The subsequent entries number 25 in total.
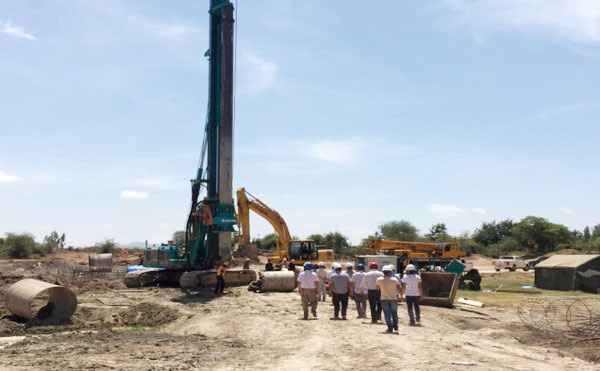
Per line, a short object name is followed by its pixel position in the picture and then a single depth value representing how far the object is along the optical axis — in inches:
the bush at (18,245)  2613.2
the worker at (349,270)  684.1
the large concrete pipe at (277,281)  935.0
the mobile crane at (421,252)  1414.9
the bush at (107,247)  2898.6
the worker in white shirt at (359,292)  654.5
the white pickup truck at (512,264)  2011.6
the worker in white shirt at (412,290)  604.1
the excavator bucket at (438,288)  838.5
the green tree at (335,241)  3216.0
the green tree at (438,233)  3743.6
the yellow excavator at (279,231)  1255.5
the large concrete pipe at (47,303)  696.4
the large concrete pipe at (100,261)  1787.6
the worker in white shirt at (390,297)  551.5
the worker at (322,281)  768.3
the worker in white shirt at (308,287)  641.0
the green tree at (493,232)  3858.3
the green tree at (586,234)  3396.2
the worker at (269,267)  1042.7
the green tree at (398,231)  3909.0
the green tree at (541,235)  3061.0
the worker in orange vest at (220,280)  922.1
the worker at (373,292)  607.8
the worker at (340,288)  638.5
